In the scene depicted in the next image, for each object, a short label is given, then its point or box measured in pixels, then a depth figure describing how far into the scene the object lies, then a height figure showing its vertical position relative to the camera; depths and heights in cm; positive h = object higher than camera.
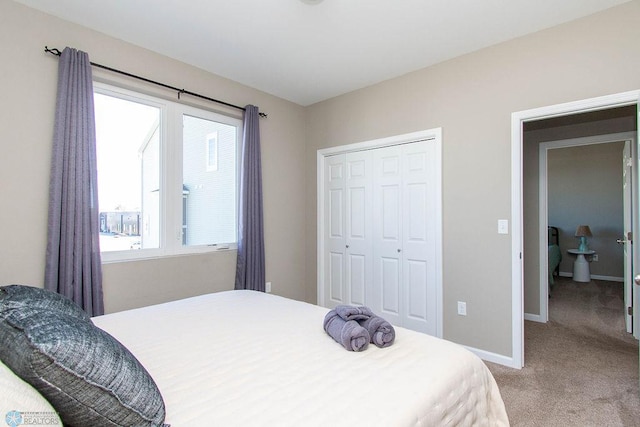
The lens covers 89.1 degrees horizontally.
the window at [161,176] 264 +36
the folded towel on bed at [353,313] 156 -48
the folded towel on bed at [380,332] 145 -53
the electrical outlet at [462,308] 294 -85
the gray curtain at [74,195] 225 +14
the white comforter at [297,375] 98 -59
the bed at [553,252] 499 -64
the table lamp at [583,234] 612 -37
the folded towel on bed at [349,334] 141 -54
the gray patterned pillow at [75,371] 77 -39
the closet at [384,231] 319 -18
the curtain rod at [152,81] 230 +114
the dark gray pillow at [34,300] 107 -32
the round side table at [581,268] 599 -100
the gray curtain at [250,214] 341 +0
